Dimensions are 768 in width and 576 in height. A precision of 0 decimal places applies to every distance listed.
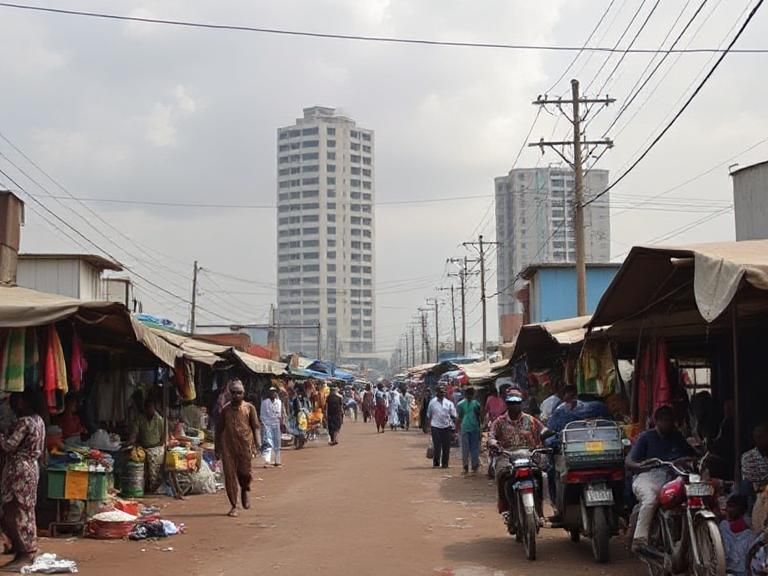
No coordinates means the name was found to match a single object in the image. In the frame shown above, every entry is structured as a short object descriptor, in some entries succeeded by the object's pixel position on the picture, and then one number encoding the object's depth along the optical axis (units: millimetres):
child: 7277
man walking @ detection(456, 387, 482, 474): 20875
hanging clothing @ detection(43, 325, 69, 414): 10453
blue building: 45094
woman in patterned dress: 9781
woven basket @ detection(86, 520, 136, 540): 12141
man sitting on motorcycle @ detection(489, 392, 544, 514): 12289
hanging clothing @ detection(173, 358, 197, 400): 17656
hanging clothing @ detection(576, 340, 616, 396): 14141
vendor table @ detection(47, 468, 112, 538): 12109
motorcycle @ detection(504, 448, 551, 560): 10414
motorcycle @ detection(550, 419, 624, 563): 9953
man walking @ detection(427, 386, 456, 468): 22359
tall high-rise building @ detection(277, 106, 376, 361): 151750
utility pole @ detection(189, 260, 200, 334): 54844
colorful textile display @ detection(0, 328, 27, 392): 9945
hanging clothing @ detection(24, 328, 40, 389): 10352
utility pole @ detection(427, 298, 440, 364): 86750
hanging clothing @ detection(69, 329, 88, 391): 11391
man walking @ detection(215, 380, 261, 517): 14523
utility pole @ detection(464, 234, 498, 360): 52219
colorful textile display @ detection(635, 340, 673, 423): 11445
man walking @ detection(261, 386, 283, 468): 23891
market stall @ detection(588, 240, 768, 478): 7188
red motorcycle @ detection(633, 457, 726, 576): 7258
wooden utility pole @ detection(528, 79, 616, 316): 25719
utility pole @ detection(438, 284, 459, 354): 77462
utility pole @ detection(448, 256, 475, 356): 63344
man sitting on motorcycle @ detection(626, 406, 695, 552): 8758
